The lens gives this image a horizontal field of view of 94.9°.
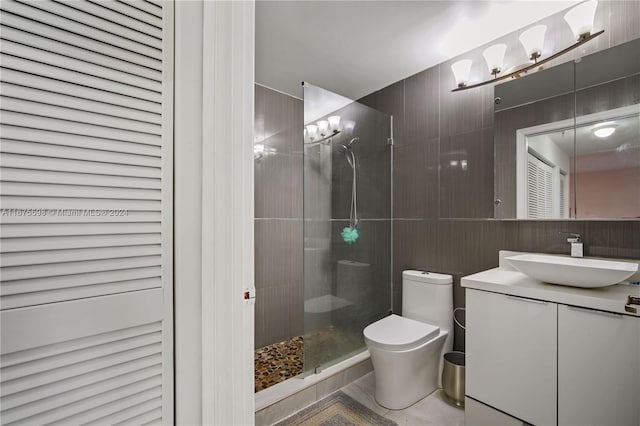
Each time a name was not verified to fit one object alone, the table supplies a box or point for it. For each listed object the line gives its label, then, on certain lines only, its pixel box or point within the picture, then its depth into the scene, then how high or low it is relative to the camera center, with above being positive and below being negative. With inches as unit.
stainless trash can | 75.4 -44.2
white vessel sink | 48.9 -10.6
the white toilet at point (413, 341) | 72.7 -32.6
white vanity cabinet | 46.9 -27.0
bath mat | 68.7 -49.1
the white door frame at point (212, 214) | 29.6 -0.1
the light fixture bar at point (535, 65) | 60.7 +34.8
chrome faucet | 63.7 -6.9
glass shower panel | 80.8 -3.2
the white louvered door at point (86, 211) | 22.0 +0.2
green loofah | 89.9 -6.7
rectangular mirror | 59.1 +16.3
